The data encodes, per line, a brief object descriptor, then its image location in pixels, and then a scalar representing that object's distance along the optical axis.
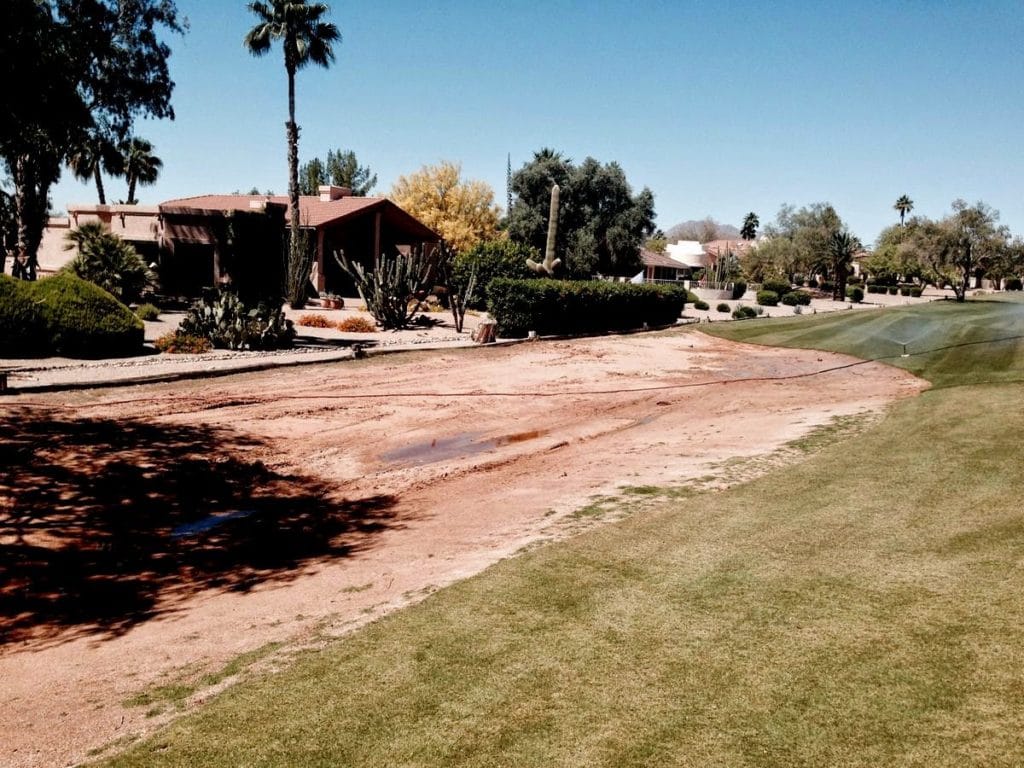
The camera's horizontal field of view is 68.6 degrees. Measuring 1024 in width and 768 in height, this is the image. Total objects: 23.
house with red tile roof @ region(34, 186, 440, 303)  24.36
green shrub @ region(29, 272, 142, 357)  17.70
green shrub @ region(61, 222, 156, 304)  28.03
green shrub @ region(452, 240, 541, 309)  37.38
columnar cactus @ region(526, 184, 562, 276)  36.66
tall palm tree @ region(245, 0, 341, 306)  40.22
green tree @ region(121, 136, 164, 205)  56.75
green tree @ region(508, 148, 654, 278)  59.91
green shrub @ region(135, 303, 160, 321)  26.61
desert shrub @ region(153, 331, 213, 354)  20.06
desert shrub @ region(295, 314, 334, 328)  27.72
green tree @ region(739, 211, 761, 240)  152.12
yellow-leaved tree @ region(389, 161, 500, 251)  58.66
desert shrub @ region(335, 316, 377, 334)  27.47
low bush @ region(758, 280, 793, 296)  61.34
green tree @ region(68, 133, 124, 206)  37.66
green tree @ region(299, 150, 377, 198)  92.38
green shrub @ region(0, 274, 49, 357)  17.27
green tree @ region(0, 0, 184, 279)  19.94
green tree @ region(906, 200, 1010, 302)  69.81
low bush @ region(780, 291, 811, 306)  53.31
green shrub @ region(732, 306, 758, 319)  41.88
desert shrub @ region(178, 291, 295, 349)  21.20
